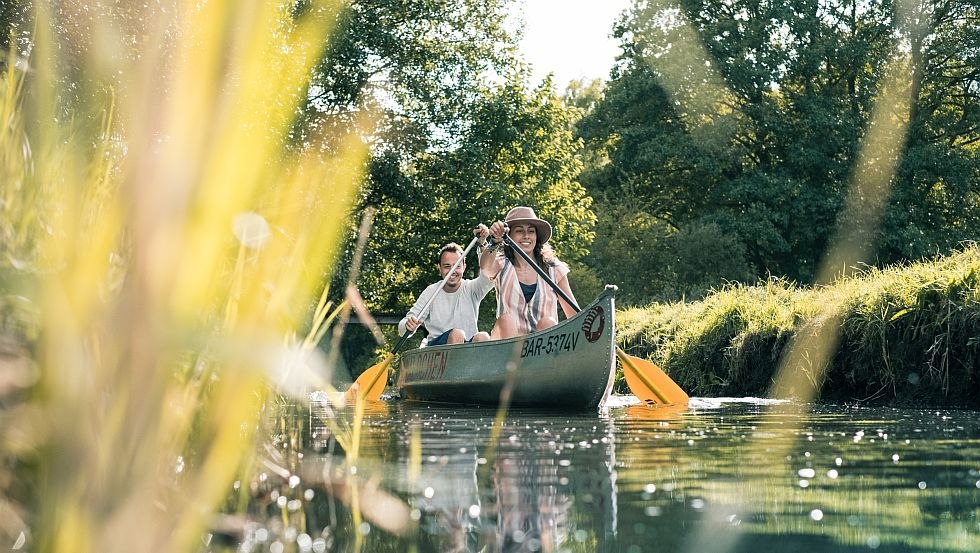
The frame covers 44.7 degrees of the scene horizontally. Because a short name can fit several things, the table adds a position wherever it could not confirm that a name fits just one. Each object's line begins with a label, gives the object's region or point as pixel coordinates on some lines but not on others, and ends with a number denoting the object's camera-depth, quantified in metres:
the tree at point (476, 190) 26.64
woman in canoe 9.91
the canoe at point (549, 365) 8.82
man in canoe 11.30
